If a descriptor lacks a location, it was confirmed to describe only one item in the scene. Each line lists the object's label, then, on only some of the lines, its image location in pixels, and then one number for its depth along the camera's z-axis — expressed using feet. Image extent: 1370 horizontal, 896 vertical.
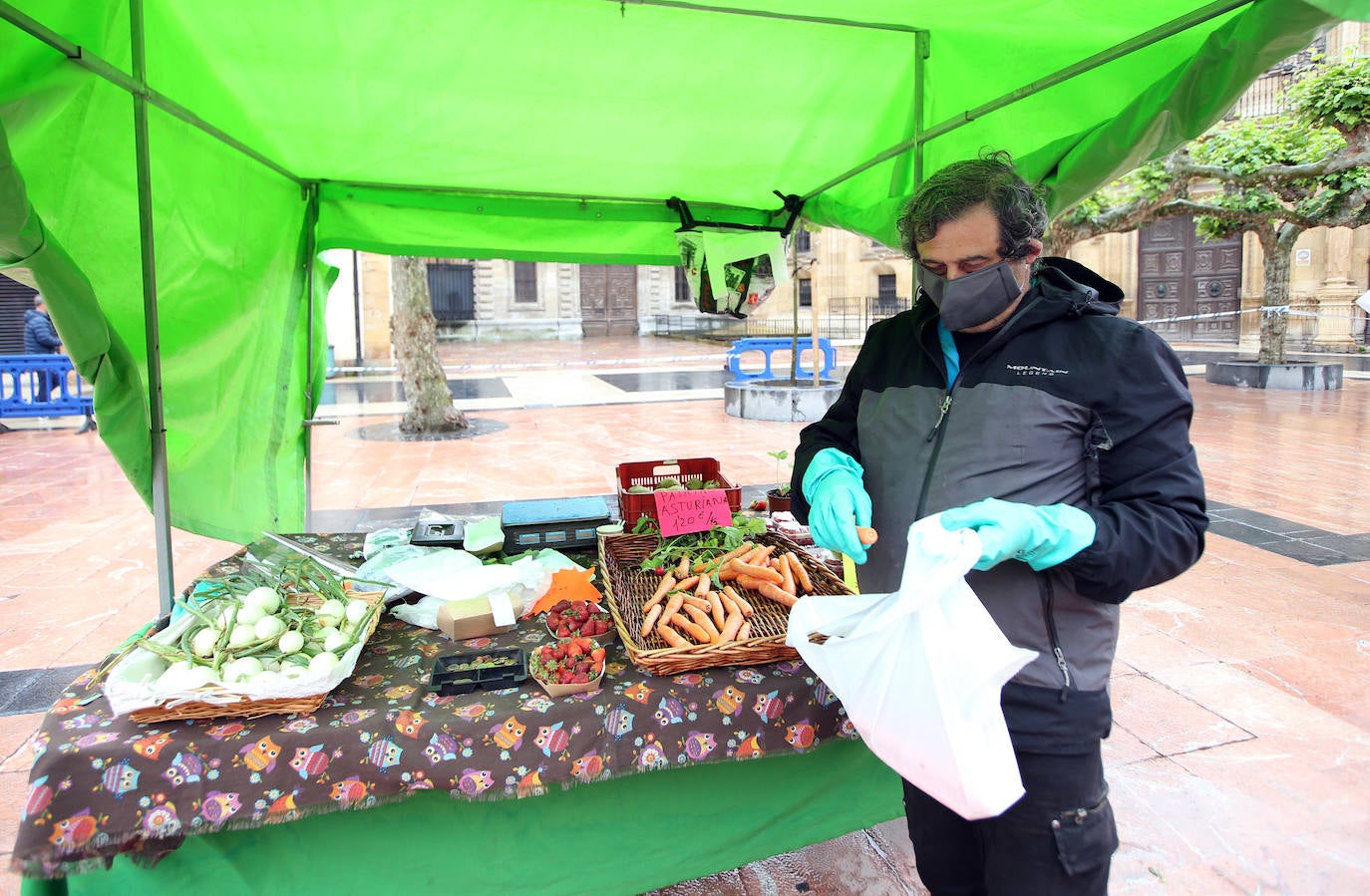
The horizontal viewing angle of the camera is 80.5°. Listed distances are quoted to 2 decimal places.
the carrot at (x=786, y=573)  8.21
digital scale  9.75
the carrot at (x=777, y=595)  7.98
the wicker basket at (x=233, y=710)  5.99
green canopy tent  7.22
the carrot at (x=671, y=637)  7.05
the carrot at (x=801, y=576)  8.43
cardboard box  7.74
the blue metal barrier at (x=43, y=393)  34.58
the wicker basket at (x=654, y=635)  6.79
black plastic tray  6.62
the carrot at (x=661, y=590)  7.94
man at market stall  4.74
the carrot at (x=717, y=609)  7.52
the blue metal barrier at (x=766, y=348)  45.42
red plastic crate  10.63
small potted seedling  11.71
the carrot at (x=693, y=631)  7.21
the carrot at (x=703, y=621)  7.25
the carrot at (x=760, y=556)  8.53
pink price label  9.18
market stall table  5.74
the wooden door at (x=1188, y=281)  78.33
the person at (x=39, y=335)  38.09
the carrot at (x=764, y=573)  8.21
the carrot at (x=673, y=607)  7.54
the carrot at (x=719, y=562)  8.58
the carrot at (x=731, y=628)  7.21
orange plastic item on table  8.43
